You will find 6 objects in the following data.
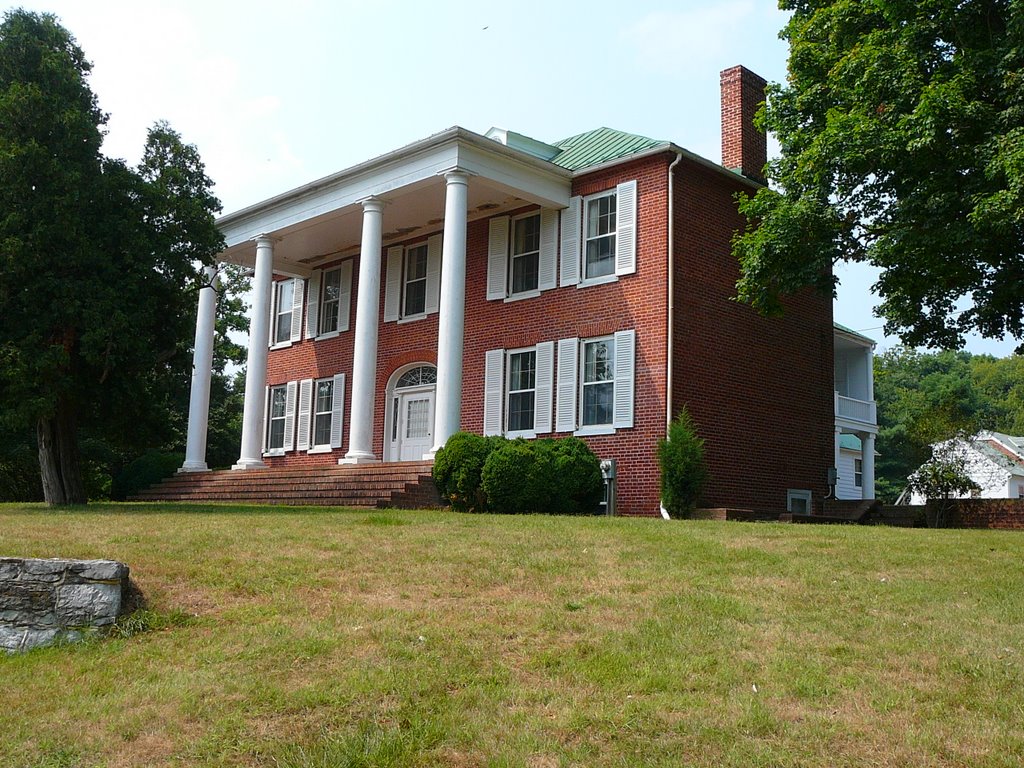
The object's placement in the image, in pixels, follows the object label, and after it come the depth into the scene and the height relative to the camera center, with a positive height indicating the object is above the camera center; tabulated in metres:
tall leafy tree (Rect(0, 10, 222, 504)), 16.03 +3.83
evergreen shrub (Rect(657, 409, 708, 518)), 18.22 +0.80
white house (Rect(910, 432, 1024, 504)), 42.34 +2.39
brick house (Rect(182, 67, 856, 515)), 19.81 +4.07
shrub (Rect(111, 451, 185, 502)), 25.19 +0.78
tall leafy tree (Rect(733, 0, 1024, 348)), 14.26 +5.06
